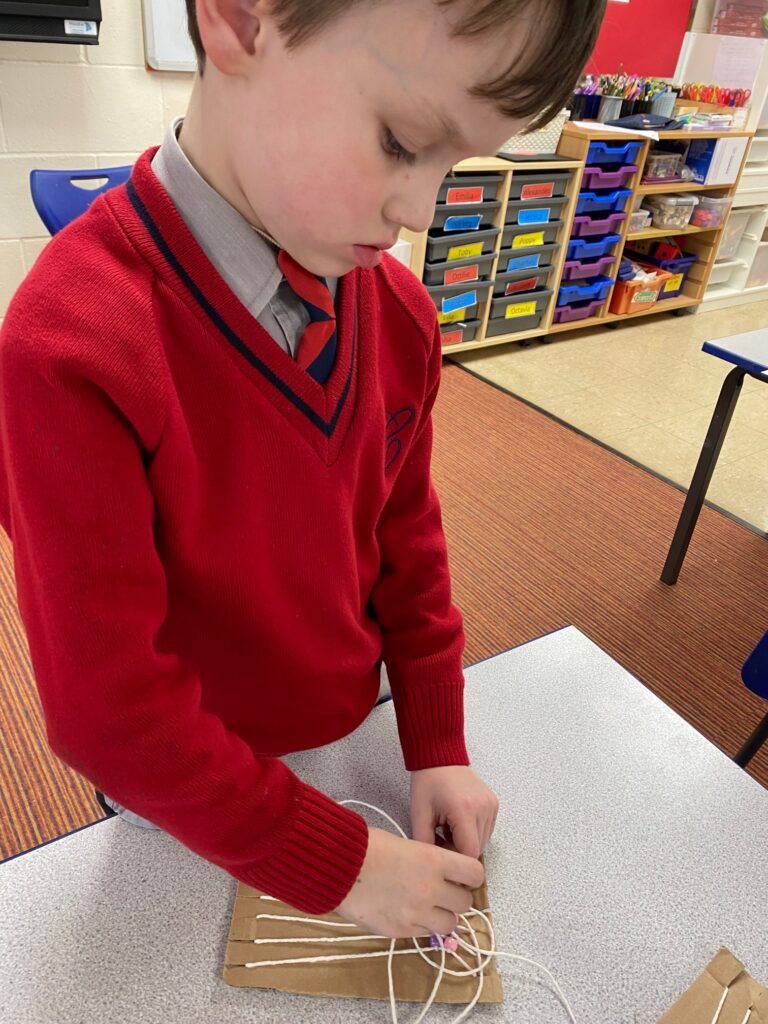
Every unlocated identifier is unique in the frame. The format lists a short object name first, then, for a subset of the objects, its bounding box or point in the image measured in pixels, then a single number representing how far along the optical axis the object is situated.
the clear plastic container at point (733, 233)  4.04
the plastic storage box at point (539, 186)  2.96
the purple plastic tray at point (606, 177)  3.17
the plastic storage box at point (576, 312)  3.48
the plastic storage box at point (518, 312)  3.20
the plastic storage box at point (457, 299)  2.91
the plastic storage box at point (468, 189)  2.72
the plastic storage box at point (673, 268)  3.90
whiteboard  2.14
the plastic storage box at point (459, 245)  2.79
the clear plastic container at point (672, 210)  3.62
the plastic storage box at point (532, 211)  3.01
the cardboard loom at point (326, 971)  0.49
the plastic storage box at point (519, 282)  3.13
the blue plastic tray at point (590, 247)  3.32
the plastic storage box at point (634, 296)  3.64
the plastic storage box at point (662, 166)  3.45
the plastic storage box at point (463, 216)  2.77
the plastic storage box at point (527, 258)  3.10
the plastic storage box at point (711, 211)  3.76
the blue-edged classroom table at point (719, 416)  1.65
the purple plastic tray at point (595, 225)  3.28
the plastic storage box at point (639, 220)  3.52
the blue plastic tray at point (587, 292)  3.41
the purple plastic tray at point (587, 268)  3.37
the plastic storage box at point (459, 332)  3.06
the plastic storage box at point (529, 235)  3.05
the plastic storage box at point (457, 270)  2.84
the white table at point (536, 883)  0.48
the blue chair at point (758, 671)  1.05
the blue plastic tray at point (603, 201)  3.22
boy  0.41
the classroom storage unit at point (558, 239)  2.89
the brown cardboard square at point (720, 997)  0.50
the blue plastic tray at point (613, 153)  3.12
